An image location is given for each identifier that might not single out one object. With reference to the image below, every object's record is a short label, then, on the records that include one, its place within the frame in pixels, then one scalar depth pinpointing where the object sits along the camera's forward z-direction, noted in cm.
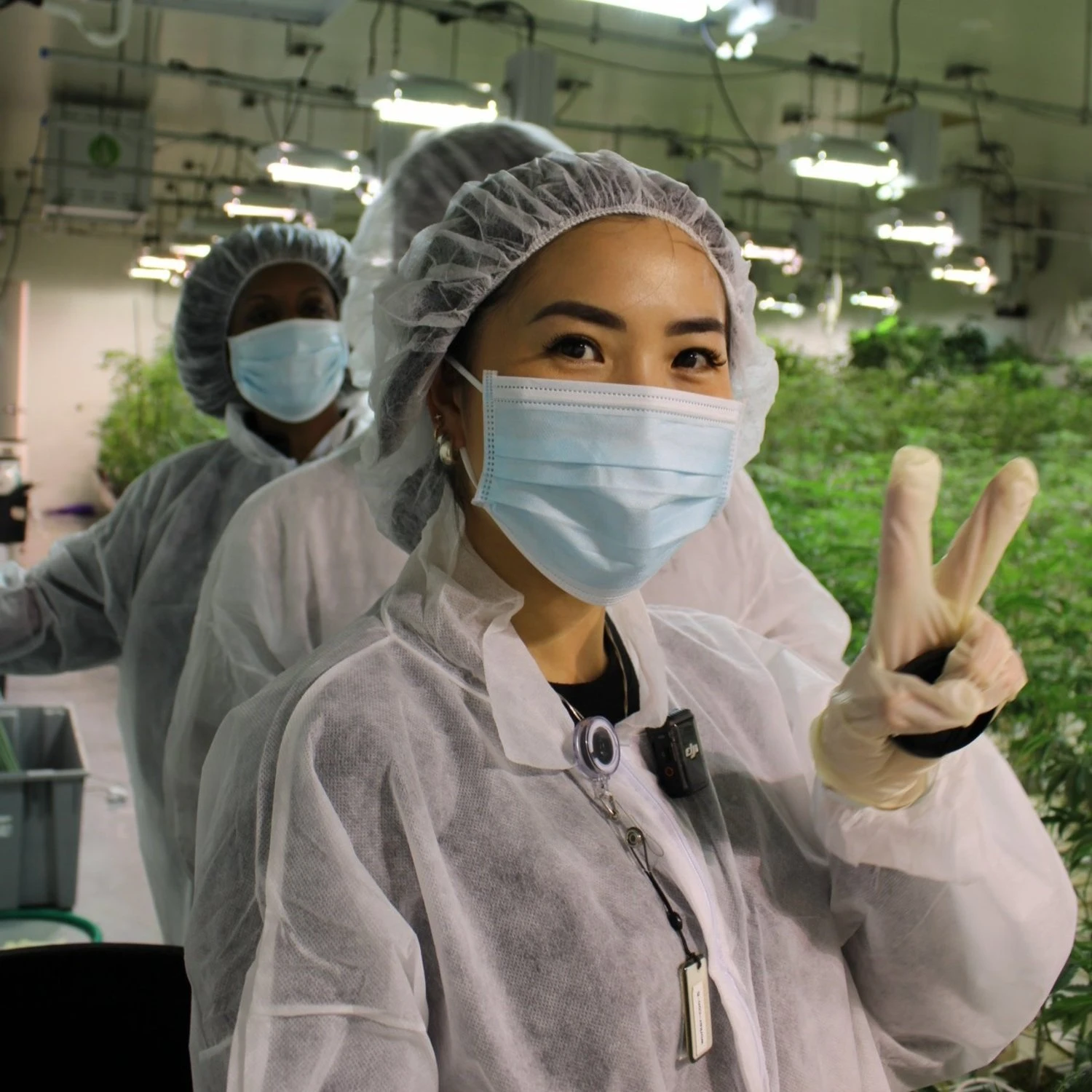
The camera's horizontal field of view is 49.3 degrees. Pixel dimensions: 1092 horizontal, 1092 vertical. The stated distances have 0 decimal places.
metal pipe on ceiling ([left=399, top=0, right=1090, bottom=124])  618
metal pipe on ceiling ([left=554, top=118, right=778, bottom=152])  980
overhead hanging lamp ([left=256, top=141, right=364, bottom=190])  607
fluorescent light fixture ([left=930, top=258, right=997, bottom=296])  999
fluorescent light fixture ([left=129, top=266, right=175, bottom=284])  1279
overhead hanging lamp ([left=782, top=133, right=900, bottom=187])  570
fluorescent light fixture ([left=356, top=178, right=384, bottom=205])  672
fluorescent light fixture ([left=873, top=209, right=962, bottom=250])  783
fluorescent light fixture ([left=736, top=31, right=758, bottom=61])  374
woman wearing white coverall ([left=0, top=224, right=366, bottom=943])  226
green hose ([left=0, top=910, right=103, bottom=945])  237
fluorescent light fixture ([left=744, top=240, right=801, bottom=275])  946
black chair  141
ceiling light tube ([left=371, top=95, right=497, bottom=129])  465
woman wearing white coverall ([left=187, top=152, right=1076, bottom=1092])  85
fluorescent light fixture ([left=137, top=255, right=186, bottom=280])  1180
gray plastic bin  265
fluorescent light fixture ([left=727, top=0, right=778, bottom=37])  356
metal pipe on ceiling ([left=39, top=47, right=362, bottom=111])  708
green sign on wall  734
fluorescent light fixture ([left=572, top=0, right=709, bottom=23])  329
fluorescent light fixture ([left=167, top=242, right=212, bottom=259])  1033
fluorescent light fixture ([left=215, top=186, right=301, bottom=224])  748
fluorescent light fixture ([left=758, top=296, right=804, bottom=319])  1334
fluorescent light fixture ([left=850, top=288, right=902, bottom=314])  1359
